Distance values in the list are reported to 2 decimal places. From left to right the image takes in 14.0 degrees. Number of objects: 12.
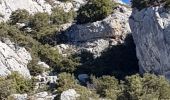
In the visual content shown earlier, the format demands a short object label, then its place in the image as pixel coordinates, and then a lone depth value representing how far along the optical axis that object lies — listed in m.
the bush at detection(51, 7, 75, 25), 97.89
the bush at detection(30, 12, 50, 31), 96.44
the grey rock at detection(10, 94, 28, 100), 69.86
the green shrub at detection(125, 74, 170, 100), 68.94
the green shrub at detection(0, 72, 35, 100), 71.75
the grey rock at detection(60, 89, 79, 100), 69.08
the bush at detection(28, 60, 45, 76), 82.50
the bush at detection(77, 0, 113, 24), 90.81
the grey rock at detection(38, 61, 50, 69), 84.44
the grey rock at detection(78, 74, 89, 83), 81.22
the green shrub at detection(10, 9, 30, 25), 98.06
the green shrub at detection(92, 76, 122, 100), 72.31
